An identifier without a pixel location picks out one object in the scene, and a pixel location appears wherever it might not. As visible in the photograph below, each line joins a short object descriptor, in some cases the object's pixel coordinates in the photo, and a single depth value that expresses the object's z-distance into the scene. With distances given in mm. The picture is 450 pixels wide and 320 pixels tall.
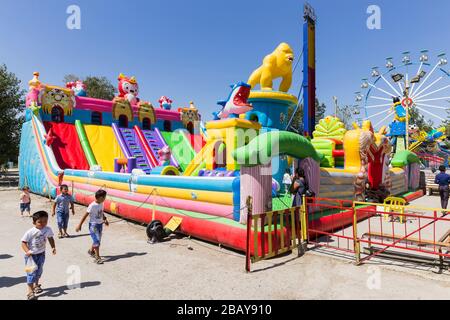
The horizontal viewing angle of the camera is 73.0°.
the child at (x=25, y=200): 9809
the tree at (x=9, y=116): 23469
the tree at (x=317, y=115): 48778
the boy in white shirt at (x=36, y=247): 4055
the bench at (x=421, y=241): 4977
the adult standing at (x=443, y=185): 10227
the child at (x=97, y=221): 5570
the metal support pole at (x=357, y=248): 5309
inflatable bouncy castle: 6199
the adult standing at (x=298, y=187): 6461
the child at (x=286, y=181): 10117
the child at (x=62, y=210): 7512
